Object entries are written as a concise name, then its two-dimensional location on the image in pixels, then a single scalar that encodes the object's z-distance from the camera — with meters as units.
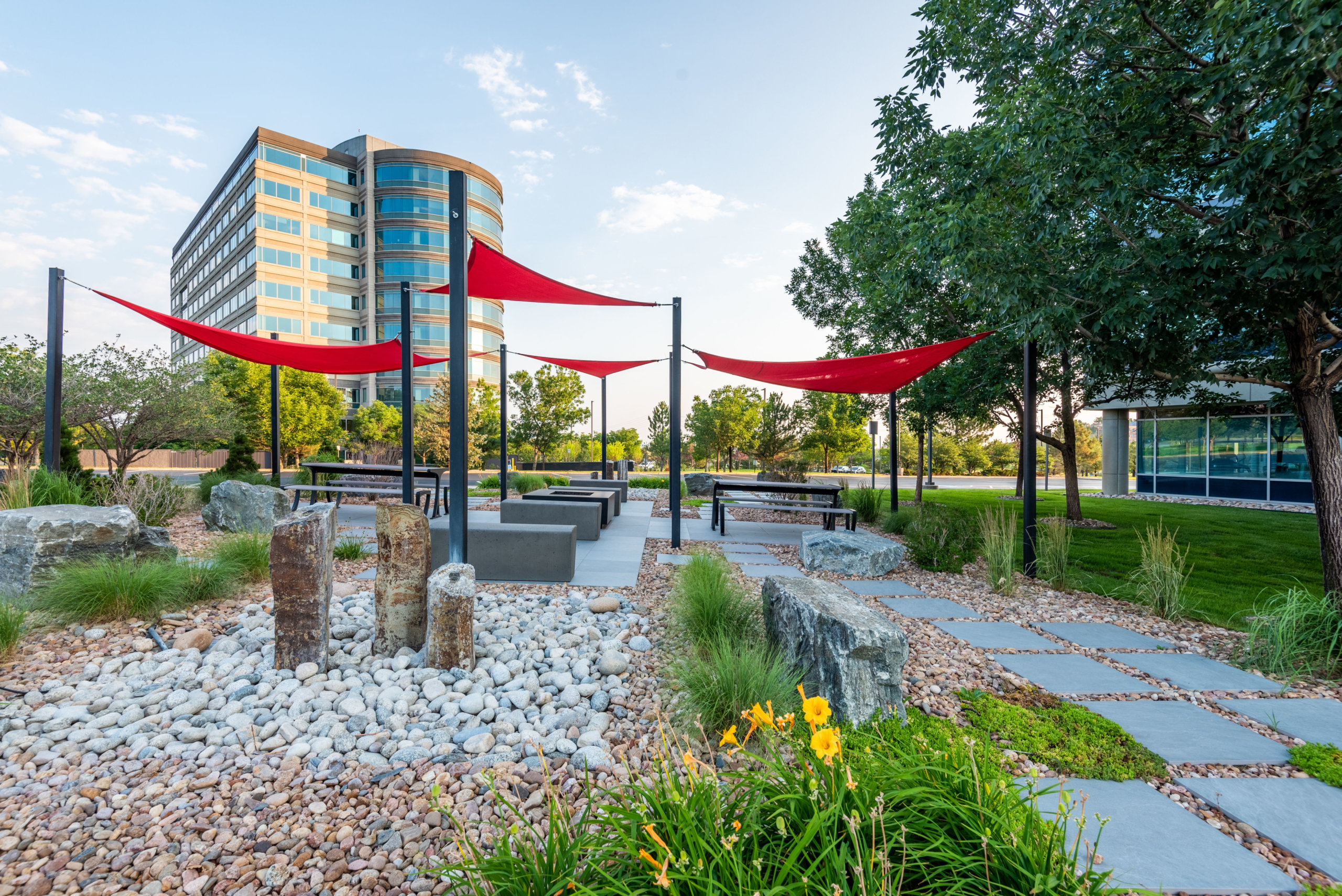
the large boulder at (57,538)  3.42
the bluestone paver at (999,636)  3.15
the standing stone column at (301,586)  2.42
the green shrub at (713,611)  2.75
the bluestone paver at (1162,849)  1.34
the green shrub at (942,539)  5.06
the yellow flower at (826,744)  0.89
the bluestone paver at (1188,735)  1.95
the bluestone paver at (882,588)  4.27
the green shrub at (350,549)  4.75
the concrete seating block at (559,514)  6.02
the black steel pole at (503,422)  8.31
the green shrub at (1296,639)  2.81
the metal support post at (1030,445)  4.68
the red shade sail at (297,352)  5.43
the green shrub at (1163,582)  3.72
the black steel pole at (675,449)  5.64
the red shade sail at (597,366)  8.84
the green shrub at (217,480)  7.89
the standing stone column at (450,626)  2.51
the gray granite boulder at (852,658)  2.09
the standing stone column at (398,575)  2.66
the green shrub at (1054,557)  4.53
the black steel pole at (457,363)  3.49
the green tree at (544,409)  22.23
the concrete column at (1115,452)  15.62
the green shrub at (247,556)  3.78
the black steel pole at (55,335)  5.37
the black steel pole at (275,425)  7.87
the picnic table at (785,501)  6.49
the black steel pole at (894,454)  7.63
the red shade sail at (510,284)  4.15
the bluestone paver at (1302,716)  2.15
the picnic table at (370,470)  7.32
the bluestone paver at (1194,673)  2.63
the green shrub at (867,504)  8.31
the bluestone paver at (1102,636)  3.21
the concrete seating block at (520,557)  4.26
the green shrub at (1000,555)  4.25
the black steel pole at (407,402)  5.04
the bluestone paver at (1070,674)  2.57
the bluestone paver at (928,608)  3.69
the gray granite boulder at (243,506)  6.02
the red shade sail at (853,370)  5.51
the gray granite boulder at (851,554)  4.82
